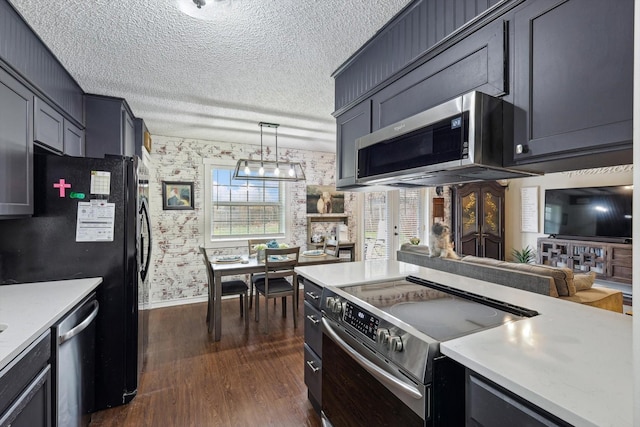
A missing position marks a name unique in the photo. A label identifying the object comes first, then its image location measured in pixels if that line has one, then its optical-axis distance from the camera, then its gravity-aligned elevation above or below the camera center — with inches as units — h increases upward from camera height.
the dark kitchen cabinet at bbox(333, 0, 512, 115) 55.9 +37.8
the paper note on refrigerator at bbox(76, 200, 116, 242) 80.0 -2.8
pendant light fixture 147.2 +24.5
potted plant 209.8 -28.9
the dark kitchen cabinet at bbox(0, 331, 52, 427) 42.2 -27.5
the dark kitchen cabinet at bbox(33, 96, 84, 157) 80.4 +23.7
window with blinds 187.8 +2.8
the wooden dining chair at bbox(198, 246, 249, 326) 136.2 -34.6
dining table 125.2 -24.7
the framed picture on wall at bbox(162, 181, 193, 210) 173.9 +9.1
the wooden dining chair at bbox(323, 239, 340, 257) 161.0 -19.7
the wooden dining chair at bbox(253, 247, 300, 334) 133.7 -31.8
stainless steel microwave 47.8 +12.3
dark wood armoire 217.0 -5.6
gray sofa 82.8 -18.2
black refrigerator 77.2 -8.7
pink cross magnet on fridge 78.6 +6.2
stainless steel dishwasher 58.3 -33.8
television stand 163.9 -24.8
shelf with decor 209.2 -14.6
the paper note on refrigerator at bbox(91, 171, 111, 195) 80.7 +7.5
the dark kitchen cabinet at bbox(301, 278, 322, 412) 75.4 -33.8
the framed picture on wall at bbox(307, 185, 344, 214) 211.7 +8.5
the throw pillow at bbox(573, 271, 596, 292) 97.7 -21.7
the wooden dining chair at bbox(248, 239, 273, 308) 159.4 -19.6
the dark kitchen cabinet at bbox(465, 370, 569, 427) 30.9 -21.3
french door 218.4 -5.5
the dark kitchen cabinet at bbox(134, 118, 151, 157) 142.1 +35.1
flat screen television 168.1 +0.6
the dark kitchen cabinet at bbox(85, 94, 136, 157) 114.7 +32.3
